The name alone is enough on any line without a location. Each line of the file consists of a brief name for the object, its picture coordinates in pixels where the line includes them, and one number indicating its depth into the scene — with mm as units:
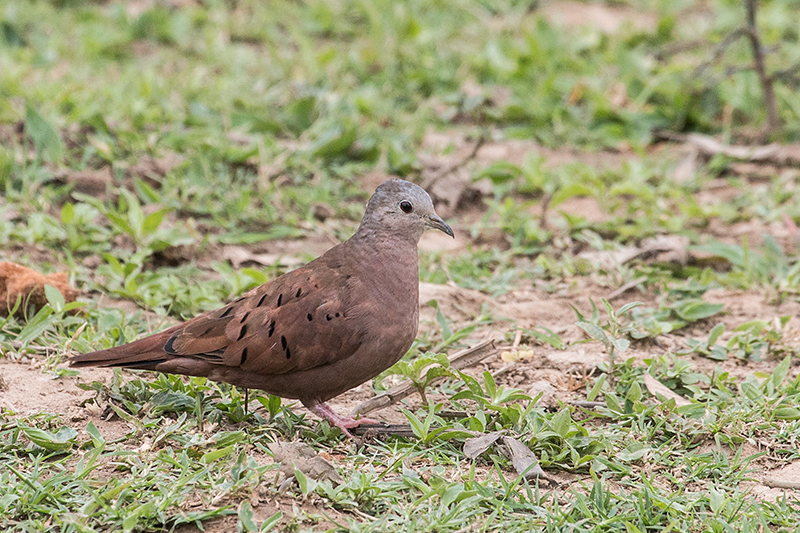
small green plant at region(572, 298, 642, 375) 7431
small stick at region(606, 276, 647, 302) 10055
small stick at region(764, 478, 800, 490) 6645
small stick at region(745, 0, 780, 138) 13336
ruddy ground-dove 7086
